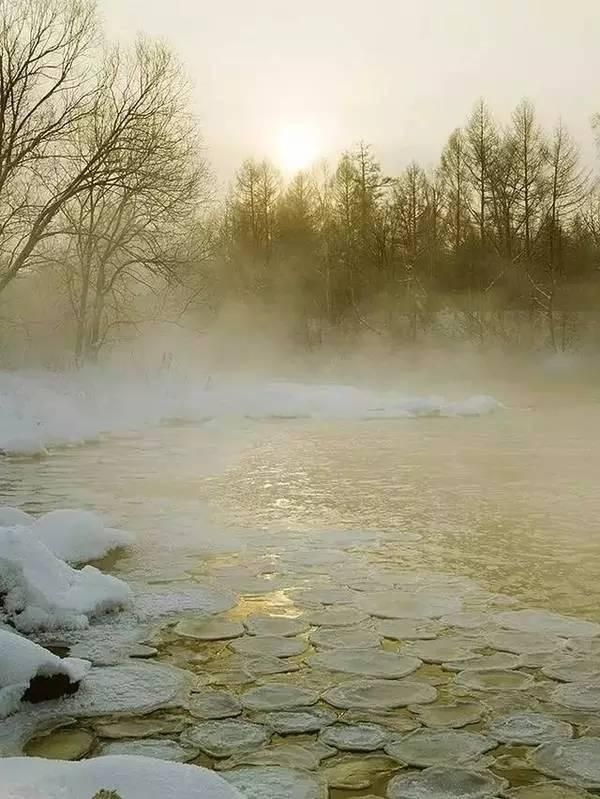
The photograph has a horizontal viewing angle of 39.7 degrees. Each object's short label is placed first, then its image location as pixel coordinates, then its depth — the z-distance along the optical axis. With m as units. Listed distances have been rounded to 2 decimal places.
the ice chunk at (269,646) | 3.29
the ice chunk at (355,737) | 2.45
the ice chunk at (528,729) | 2.49
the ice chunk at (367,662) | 3.07
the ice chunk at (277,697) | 2.77
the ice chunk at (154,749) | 2.37
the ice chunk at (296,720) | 2.57
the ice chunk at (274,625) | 3.54
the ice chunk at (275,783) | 2.15
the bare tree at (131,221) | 16.89
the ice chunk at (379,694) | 2.78
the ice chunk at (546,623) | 3.49
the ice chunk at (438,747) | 2.35
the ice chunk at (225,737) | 2.43
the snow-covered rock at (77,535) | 4.76
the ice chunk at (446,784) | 2.15
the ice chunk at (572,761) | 2.24
